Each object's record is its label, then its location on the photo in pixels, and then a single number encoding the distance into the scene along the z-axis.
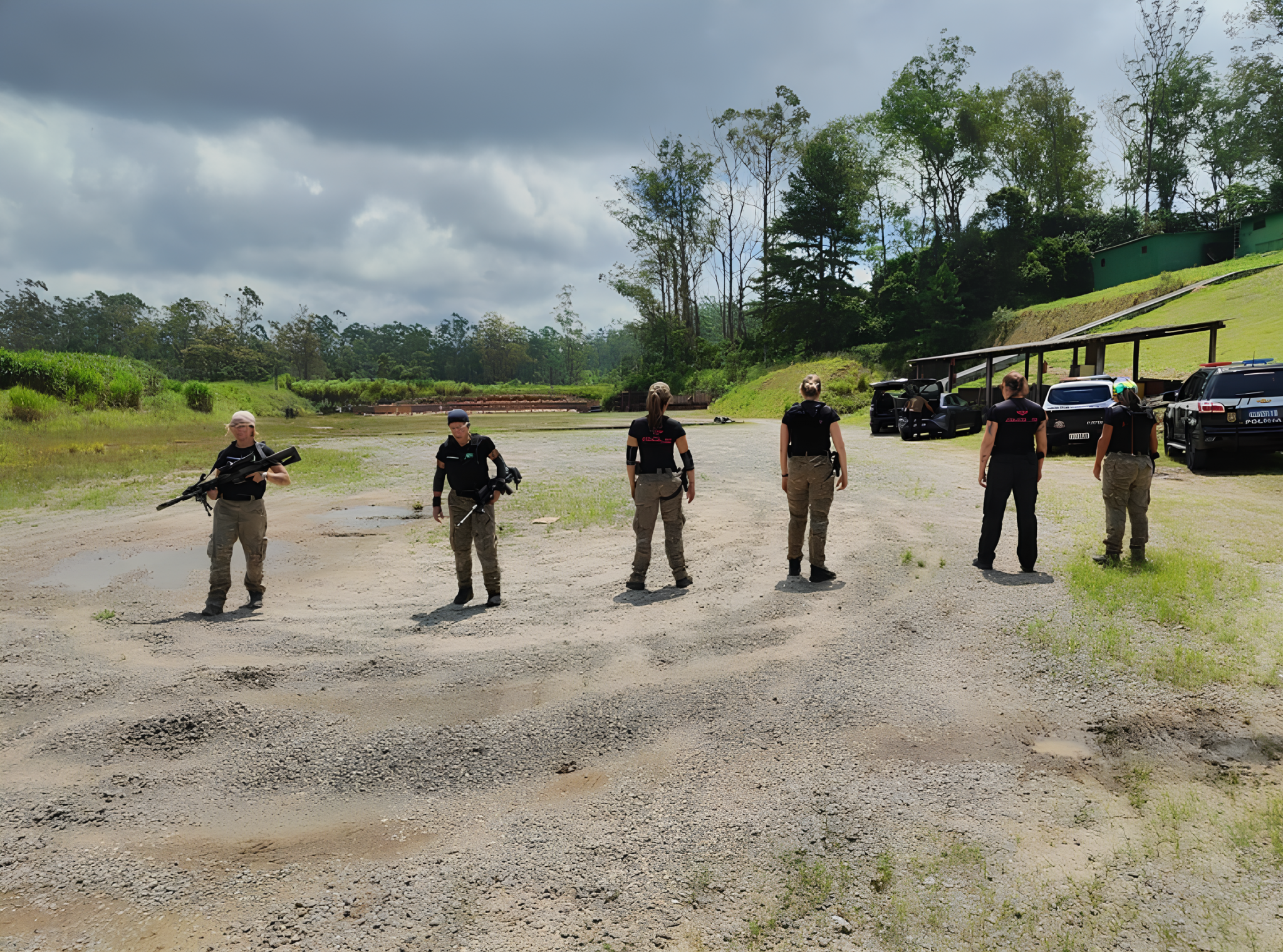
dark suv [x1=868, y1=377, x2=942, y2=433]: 26.38
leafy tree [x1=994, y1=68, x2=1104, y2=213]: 65.56
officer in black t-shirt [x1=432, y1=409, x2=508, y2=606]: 7.27
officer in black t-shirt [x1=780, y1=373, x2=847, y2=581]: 7.53
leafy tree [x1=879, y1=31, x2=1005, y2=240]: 62.91
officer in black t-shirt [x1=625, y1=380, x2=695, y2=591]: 7.62
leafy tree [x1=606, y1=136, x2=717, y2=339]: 67.19
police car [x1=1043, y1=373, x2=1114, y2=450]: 17.17
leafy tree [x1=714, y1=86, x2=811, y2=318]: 60.72
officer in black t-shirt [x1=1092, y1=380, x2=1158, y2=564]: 7.30
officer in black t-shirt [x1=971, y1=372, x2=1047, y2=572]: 7.58
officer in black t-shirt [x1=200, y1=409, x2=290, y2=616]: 7.41
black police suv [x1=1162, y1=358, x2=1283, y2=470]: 12.91
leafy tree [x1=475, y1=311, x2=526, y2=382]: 120.25
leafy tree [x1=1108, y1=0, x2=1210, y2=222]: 64.19
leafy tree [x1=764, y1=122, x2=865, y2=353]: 56.00
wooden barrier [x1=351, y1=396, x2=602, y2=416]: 75.44
